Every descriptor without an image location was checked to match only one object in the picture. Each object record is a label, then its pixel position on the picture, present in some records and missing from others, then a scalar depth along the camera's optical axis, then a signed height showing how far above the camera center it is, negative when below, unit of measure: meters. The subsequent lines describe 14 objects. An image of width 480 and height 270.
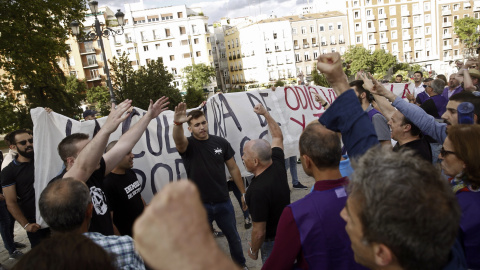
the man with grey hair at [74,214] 1.79 -0.63
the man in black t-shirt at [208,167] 4.02 -1.04
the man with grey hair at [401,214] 1.09 -0.51
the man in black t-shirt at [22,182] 4.21 -0.95
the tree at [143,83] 21.30 +0.35
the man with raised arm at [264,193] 2.76 -0.97
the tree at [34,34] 12.59 +2.58
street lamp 11.84 +2.31
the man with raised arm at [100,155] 2.46 -0.47
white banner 4.05 -0.70
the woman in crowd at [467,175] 1.70 -0.71
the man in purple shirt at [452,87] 5.84 -0.66
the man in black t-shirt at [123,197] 3.29 -1.01
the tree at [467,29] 60.28 +3.06
